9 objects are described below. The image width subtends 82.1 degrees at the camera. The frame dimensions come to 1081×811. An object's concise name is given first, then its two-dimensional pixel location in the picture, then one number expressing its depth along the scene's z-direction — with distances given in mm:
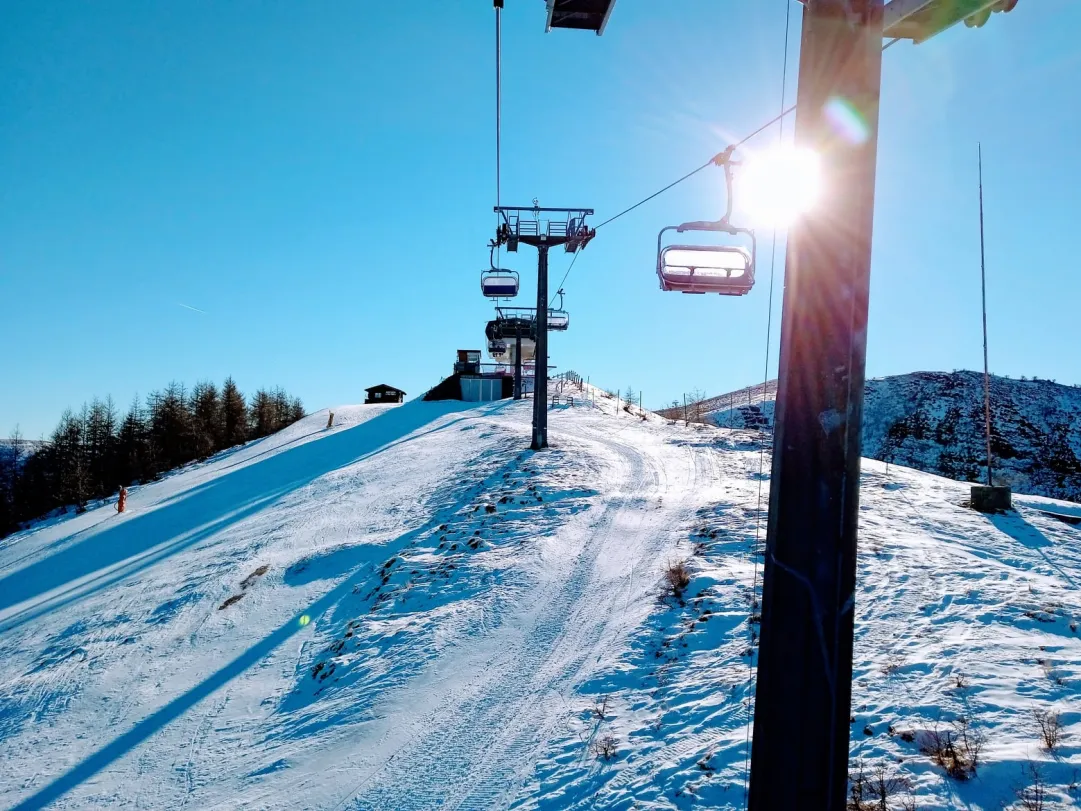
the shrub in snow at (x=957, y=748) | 4742
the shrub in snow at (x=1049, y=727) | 4898
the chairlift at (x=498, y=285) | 23734
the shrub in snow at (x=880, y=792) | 4469
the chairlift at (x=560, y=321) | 32781
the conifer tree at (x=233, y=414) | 66512
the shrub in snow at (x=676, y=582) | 8859
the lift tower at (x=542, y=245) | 19812
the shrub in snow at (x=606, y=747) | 5703
